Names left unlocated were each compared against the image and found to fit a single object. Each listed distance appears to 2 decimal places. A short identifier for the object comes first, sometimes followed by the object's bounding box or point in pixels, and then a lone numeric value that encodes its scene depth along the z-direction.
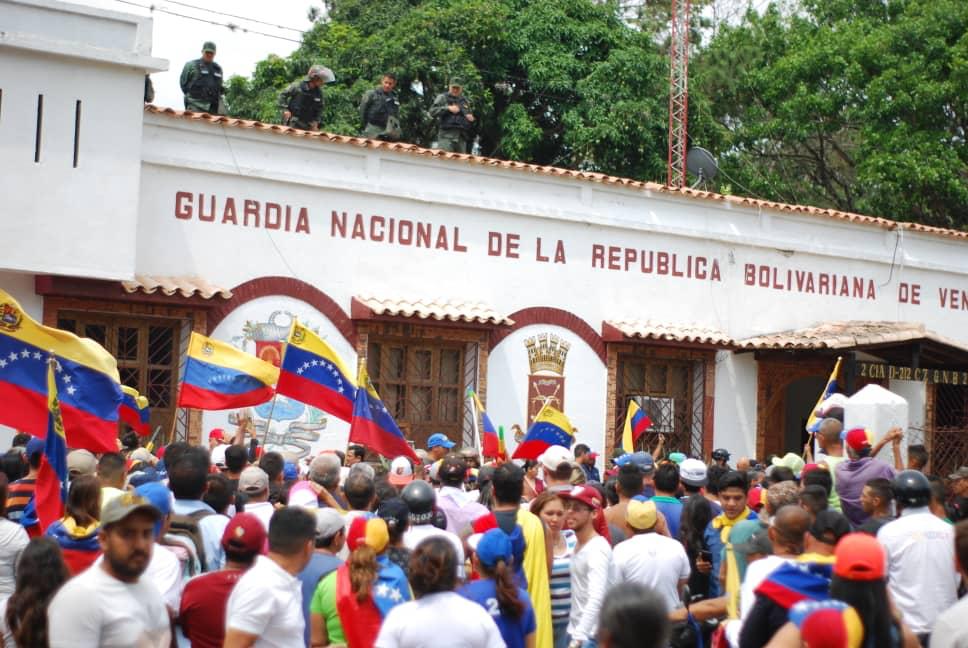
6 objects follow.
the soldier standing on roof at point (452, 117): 20.59
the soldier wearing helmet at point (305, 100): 18.59
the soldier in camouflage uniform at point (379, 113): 20.05
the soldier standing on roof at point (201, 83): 18.23
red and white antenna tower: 25.61
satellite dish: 24.11
